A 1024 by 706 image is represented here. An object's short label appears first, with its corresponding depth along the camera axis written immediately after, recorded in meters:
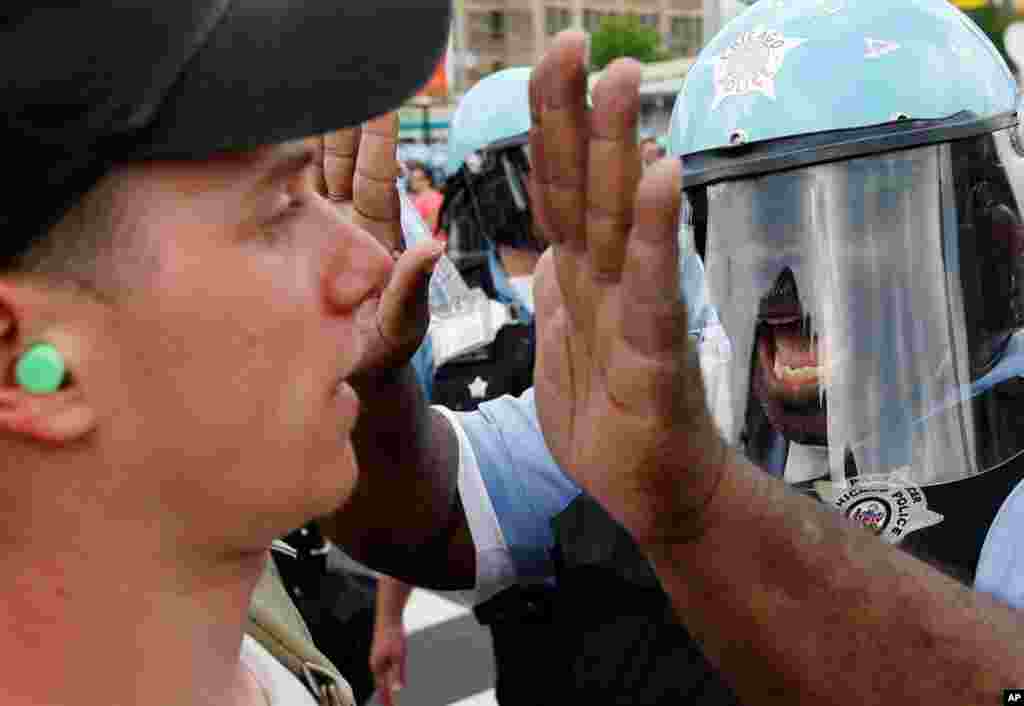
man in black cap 0.70
